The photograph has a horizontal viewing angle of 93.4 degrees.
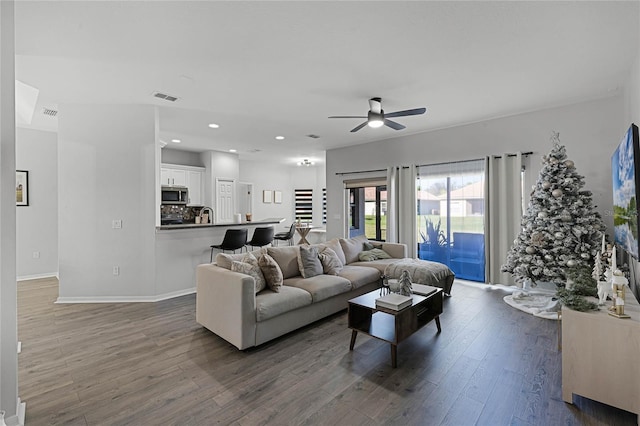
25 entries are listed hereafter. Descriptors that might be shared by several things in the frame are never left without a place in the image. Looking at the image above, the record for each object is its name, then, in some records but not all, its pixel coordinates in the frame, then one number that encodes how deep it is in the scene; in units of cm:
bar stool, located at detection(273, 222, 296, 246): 659
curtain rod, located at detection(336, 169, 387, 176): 655
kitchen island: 448
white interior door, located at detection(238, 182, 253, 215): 885
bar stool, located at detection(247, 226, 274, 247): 544
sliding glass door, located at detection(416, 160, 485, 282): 526
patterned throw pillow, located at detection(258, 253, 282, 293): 325
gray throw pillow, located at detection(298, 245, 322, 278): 384
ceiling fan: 396
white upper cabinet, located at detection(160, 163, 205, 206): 734
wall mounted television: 234
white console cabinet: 185
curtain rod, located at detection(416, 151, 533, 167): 471
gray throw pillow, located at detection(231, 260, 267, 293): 311
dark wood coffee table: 260
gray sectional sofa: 281
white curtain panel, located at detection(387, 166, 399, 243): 629
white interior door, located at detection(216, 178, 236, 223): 802
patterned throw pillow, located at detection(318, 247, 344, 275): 409
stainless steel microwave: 606
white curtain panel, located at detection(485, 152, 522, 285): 482
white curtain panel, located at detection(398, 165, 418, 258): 600
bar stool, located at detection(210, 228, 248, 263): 485
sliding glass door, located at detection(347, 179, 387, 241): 689
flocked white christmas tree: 376
